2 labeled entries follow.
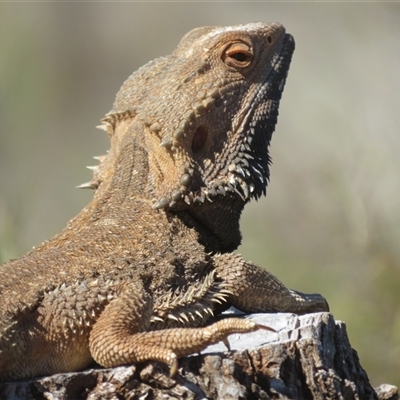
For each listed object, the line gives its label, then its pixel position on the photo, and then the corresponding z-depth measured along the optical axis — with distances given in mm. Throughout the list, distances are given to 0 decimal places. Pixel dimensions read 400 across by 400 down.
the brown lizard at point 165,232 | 5848
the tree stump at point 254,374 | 5758
